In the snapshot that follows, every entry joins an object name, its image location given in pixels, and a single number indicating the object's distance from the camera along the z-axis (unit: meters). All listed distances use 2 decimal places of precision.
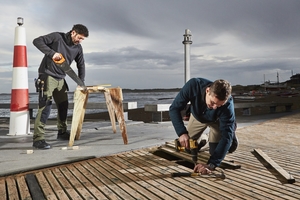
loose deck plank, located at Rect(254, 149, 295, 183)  2.45
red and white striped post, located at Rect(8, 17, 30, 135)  4.81
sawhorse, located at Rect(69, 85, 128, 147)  3.83
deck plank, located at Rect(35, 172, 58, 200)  2.10
